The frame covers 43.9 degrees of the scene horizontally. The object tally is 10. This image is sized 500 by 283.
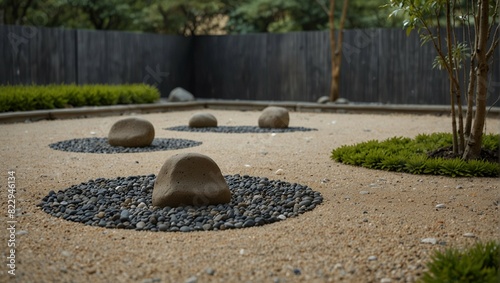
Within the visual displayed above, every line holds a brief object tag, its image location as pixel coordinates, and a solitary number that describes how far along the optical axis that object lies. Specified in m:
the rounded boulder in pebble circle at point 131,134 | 7.82
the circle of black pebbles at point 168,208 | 4.00
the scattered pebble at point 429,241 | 3.57
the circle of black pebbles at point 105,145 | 7.60
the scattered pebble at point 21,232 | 3.74
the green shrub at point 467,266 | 2.74
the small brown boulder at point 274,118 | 10.23
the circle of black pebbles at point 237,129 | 9.89
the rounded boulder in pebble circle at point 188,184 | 4.36
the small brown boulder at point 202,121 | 10.37
